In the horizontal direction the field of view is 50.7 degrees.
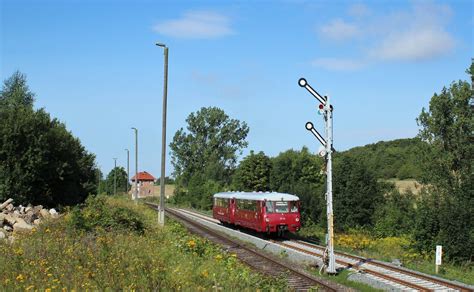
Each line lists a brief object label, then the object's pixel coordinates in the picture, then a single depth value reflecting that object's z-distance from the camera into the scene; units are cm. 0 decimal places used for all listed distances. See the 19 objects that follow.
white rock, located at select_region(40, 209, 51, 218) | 2564
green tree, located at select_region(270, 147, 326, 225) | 5647
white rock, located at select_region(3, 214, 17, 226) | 2188
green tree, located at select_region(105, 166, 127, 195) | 10312
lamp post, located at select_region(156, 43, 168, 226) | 2783
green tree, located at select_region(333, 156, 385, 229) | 3691
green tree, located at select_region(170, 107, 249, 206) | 9300
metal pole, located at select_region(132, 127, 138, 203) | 5772
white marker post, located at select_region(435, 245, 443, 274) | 1800
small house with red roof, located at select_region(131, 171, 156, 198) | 12512
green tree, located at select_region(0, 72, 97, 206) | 3045
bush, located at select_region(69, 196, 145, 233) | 1703
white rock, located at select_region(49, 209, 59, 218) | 2585
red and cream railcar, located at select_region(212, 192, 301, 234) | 2755
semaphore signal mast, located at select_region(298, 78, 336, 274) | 1645
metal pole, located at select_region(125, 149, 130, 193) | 6640
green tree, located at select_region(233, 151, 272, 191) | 6297
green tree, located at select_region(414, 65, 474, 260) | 3522
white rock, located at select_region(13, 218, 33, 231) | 2046
